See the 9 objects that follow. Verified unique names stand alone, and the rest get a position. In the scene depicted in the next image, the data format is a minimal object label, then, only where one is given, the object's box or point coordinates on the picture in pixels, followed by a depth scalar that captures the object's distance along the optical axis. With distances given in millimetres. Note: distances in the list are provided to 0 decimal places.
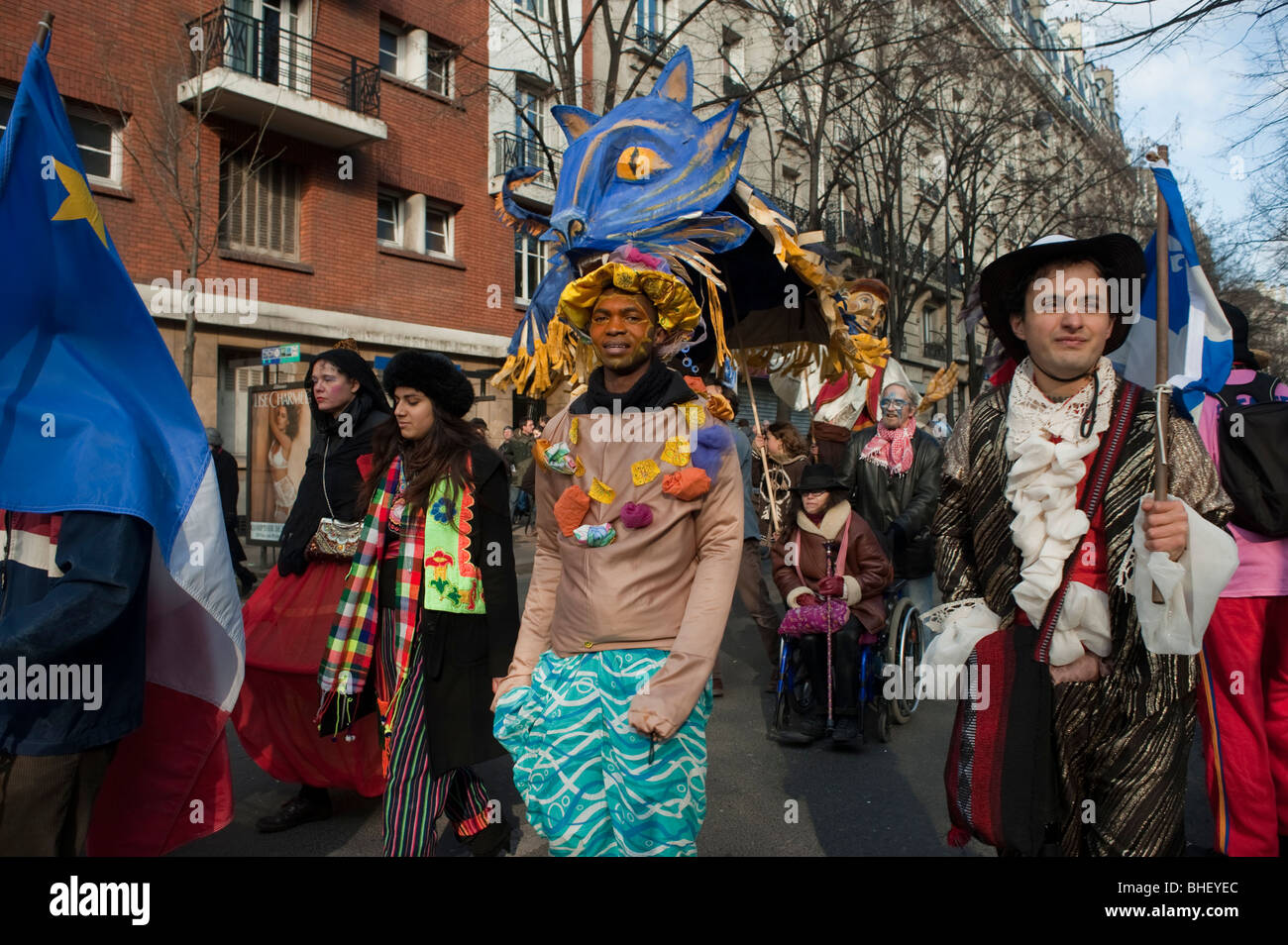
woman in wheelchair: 5543
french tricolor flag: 2406
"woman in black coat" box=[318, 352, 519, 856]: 3434
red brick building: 13898
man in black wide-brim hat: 2334
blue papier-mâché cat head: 3590
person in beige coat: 2482
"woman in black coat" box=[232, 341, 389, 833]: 4148
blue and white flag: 2658
